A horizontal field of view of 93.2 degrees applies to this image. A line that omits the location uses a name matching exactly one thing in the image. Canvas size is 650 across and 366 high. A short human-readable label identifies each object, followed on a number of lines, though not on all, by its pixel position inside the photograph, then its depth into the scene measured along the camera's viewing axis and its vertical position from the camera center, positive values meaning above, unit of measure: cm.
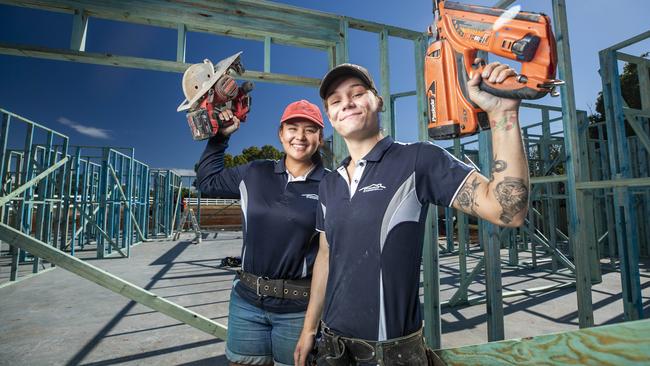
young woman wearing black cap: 100 -1
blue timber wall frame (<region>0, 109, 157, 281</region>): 712 +60
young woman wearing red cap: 174 -14
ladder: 1418 -90
